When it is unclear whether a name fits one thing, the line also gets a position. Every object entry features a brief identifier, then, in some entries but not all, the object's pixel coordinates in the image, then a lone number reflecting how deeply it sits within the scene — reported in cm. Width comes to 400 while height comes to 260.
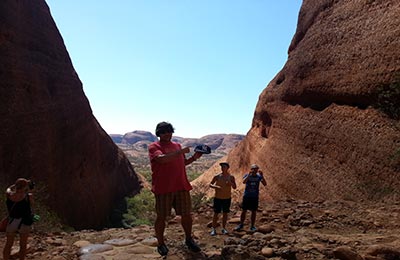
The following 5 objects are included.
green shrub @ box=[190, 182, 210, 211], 1404
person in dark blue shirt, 725
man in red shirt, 479
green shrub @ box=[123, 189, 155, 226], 1859
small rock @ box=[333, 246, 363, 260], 423
